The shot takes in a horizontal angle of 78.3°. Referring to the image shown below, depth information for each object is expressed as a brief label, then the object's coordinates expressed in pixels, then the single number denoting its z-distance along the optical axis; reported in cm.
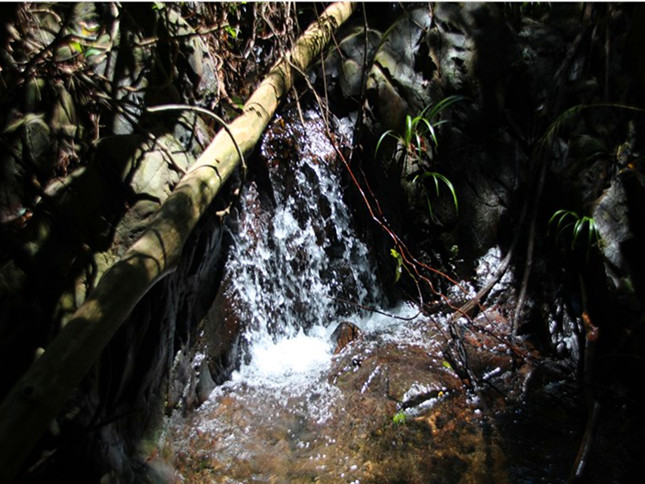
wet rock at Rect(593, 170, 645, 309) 292
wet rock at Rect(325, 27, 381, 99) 419
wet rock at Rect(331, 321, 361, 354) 360
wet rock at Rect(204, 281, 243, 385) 335
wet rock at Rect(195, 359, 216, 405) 315
